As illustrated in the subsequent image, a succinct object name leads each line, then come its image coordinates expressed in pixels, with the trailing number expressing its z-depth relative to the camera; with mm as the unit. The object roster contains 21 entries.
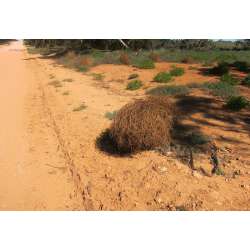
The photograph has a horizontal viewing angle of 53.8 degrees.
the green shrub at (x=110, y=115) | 6165
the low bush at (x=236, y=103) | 6008
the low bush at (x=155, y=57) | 13378
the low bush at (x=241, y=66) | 10390
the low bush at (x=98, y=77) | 10818
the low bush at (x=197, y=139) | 4747
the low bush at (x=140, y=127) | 4463
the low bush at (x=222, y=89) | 7020
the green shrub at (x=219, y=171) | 3977
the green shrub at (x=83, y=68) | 13129
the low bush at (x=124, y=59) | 13111
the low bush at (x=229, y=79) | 8013
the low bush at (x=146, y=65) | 11556
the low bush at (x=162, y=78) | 9196
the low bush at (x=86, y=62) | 14241
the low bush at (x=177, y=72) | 9810
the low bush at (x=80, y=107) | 6984
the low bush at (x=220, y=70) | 9605
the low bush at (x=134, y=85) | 8687
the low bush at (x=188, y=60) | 12669
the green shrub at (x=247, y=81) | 7820
